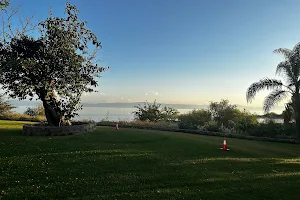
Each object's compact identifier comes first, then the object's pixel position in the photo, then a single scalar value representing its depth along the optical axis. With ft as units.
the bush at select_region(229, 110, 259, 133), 54.29
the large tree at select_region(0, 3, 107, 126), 40.16
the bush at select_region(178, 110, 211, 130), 59.98
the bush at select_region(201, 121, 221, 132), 55.52
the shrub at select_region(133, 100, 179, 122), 82.74
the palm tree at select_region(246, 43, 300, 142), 47.85
